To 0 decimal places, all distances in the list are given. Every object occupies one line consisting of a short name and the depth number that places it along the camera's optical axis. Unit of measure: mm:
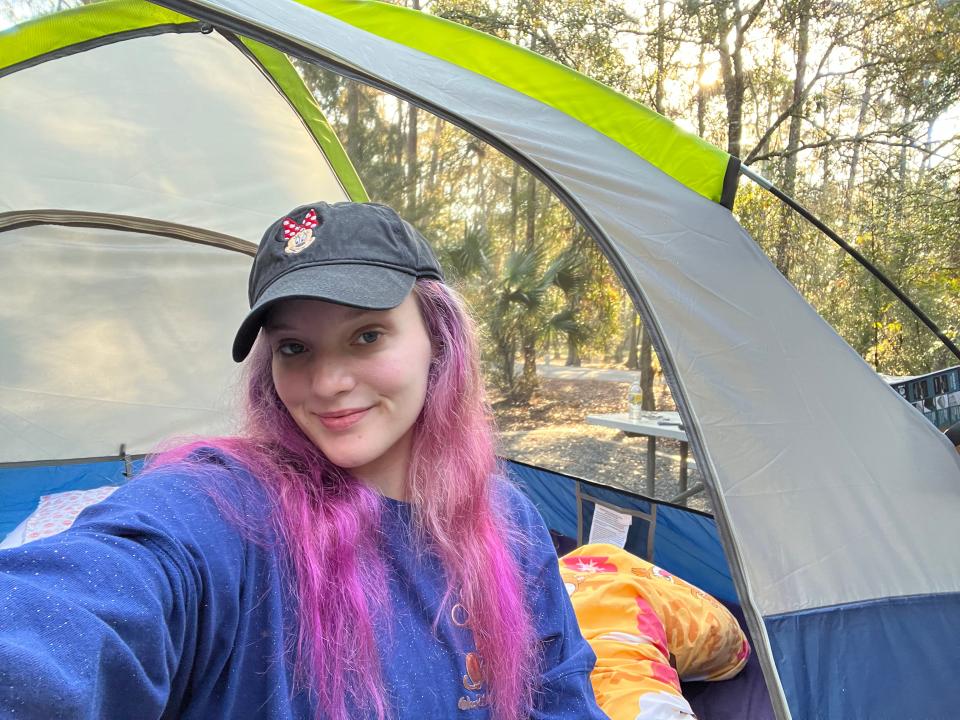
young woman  512
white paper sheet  2547
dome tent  1341
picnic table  3195
